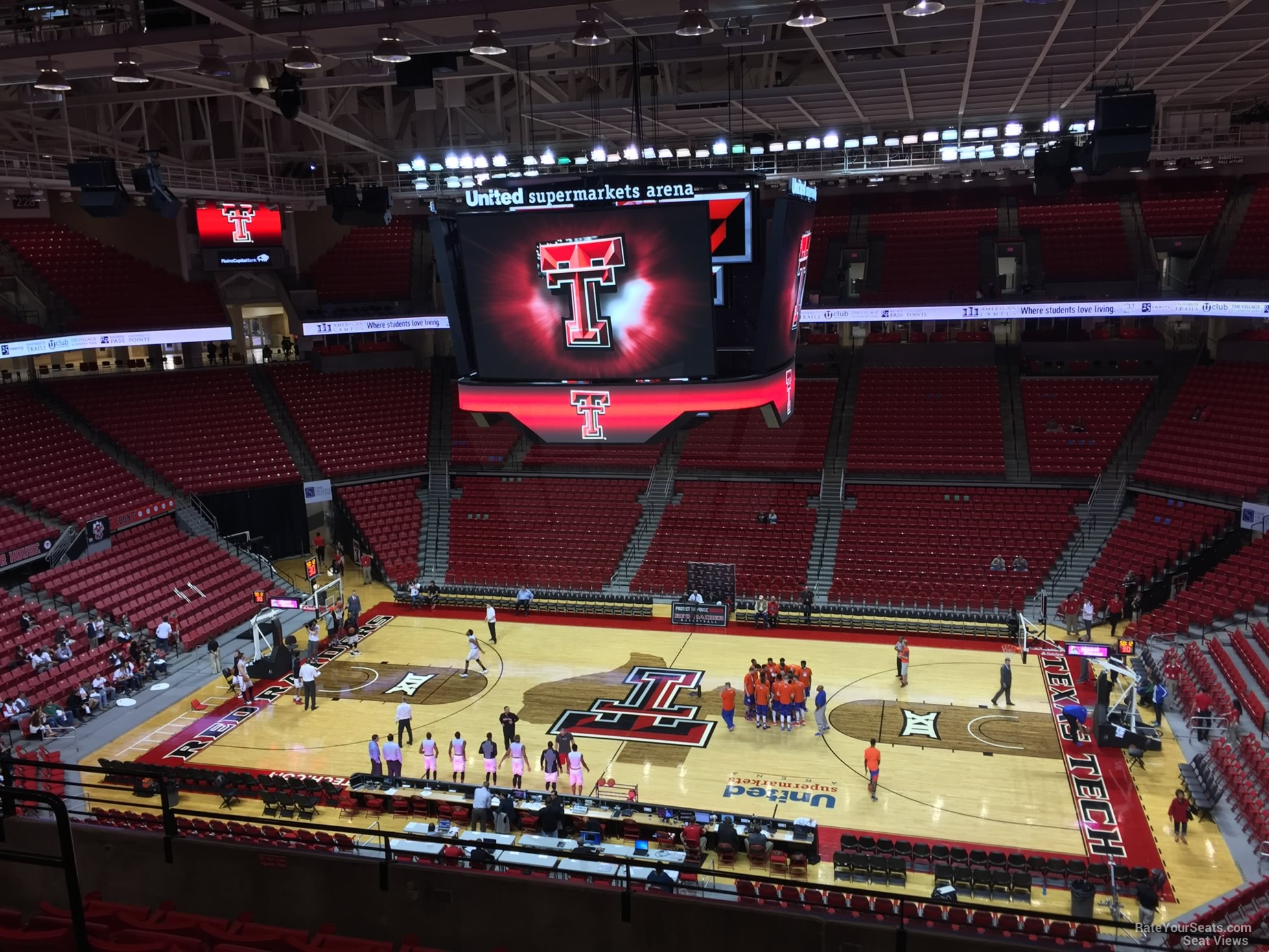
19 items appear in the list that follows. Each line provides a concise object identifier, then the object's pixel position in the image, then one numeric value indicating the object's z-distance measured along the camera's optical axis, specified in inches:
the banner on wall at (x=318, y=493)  1248.2
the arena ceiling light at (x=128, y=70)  467.5
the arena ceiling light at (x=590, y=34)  415.8
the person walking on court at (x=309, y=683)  828.6
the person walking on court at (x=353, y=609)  1019.9
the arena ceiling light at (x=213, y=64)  460.1
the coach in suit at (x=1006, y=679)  796.6
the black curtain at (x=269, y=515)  1202.6
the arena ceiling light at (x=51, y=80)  479.2
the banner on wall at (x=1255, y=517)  937.5
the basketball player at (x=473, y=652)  911.7
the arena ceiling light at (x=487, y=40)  415.2
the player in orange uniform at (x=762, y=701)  772.0
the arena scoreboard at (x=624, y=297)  460.1
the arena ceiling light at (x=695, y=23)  394.6
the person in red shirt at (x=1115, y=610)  950.4
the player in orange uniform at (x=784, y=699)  769.6
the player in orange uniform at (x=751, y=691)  784.3
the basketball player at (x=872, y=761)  654.5
